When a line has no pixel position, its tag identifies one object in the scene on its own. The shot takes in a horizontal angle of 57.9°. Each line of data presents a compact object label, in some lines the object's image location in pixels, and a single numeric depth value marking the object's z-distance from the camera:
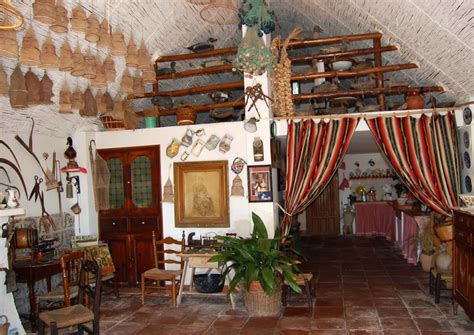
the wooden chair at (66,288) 4.14
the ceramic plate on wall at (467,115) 5.00
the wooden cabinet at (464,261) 3.88
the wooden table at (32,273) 4.45
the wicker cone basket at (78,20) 3.56
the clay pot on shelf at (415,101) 5.29
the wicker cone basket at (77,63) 3.90
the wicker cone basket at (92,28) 3.70
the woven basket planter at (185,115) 5.88
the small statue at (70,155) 5.83
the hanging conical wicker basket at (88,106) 4.63
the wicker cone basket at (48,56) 3.65
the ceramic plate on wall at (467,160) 5.06
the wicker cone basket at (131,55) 4.16
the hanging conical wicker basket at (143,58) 4.26
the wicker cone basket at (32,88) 3.95
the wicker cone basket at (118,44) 3.94
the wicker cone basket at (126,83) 4.59
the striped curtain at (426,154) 5.04
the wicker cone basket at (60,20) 3.39
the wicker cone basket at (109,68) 4.31
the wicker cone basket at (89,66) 3.98
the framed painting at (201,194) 5.77
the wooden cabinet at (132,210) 6.08
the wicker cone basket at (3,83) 3.63
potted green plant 4.59
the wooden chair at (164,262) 5.22
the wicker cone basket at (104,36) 3.80
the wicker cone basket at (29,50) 3.48
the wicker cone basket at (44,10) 3.19
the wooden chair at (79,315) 3.53
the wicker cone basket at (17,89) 3.74
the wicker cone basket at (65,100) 4.37
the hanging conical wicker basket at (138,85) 4.85
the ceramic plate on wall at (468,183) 5.07
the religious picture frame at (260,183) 5.48
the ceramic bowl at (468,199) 4.40
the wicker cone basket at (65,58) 3.79
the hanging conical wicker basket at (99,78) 4.27
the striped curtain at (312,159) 5.37
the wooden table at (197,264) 5.11
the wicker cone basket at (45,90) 4.04
